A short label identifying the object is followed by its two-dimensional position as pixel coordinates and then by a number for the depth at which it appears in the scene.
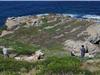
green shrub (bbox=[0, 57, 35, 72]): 27.83
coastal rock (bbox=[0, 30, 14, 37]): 73.87
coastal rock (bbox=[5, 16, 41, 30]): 78.62
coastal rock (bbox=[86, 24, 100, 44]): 60.91
